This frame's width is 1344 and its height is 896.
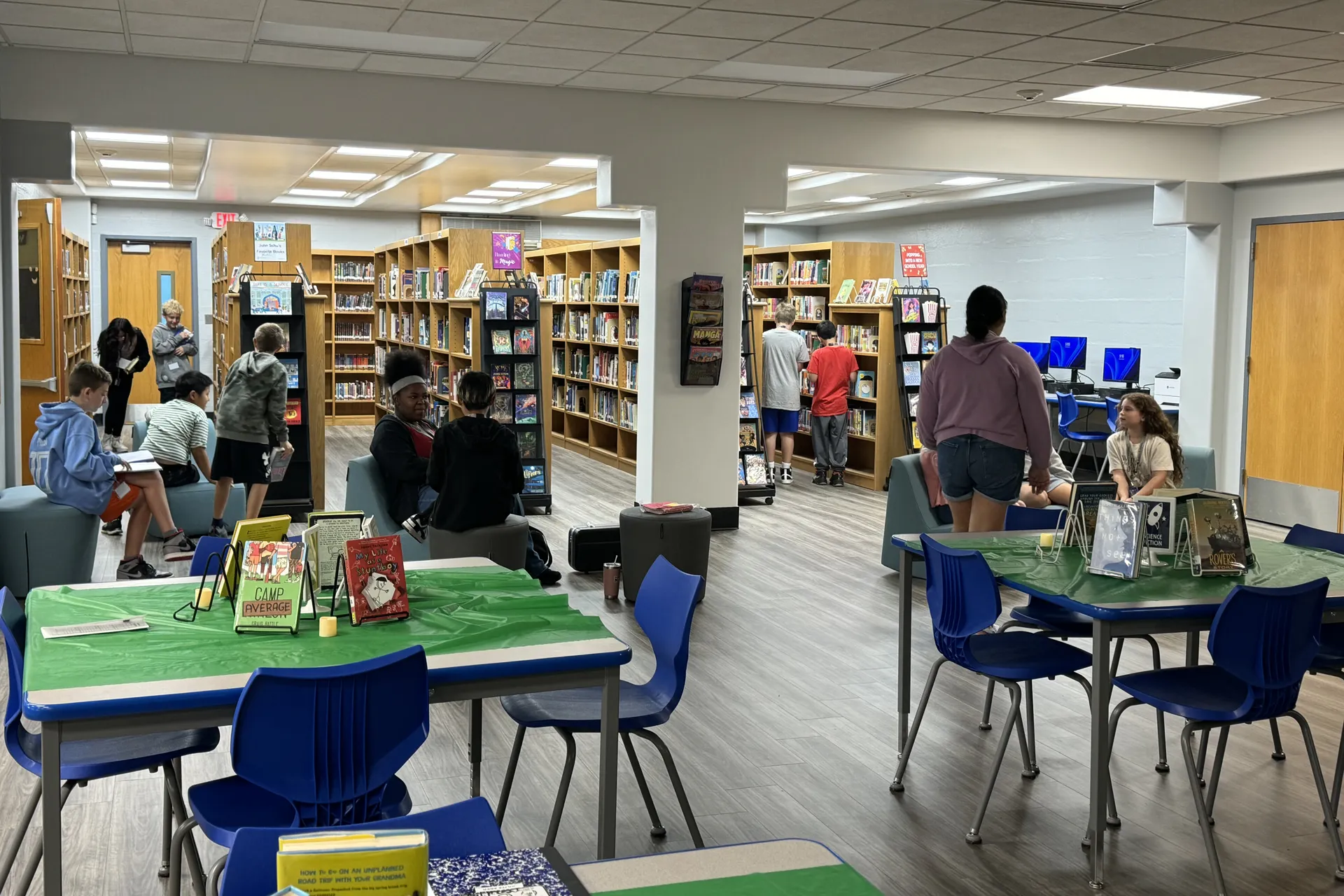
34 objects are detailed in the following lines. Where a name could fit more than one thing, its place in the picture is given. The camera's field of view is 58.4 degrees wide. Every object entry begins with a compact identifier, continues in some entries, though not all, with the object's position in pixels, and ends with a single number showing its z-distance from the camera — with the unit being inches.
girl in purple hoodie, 219.1
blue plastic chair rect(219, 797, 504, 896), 67.2
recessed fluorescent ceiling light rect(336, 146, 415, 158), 434.9
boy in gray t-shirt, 438.3
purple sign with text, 413.4
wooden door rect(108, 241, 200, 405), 706.2
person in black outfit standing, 462.9
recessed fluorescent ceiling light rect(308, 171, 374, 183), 526.3
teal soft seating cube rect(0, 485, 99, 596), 247.0
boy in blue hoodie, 248.8
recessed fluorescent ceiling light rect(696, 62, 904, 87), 293.6
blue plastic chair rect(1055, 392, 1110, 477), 462.0
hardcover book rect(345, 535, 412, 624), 125.2
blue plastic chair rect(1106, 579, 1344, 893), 133.6
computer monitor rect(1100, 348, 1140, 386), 491.5
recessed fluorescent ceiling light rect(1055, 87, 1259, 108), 314.5
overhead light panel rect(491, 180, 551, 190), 563.2
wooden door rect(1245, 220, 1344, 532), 357.7
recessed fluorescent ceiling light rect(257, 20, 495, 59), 258.7
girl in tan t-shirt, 253.9
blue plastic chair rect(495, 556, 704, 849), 132.7
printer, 437.7
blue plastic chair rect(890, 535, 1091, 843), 148.9
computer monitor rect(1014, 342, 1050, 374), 540.1
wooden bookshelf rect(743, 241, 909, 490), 442.9
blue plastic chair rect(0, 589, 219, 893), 115.1
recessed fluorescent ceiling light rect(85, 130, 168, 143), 426.3
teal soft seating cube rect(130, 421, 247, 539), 323.0
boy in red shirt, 443.8
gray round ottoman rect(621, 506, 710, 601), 263.6
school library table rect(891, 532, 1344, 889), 137.3
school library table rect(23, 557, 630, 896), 99.1
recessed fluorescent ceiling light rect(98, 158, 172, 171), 514.7
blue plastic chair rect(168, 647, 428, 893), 98.0
